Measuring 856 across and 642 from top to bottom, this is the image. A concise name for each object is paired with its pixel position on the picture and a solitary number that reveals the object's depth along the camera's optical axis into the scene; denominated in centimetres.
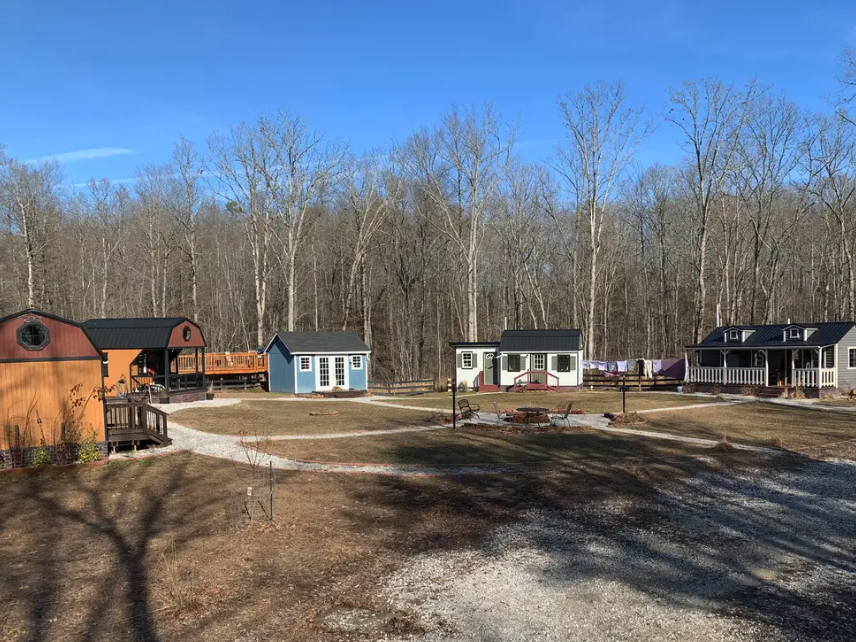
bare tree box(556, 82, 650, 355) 3756
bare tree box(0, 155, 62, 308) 3716
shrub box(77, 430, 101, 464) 1361
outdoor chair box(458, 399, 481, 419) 2099
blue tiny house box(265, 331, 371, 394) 3194
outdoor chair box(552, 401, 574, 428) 1922
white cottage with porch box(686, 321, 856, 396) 2777
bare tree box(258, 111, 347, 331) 3916
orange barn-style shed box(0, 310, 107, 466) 1311
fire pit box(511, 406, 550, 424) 1925
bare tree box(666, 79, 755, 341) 3722
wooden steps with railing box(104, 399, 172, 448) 1552
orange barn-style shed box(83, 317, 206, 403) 2562
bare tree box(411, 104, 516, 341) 3903
